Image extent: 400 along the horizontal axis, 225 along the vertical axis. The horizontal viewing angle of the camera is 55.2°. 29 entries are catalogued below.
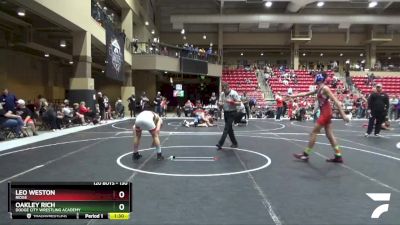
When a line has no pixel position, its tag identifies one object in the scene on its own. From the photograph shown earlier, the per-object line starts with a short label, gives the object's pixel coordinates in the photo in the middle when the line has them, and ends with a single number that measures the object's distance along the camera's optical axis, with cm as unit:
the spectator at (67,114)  1644
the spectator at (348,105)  2856
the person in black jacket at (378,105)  1283
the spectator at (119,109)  2458
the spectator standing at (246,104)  2241
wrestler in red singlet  773
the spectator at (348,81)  3600
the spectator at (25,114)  1304
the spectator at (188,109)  2670
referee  966
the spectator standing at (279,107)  2341
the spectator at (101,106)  2155
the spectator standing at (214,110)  2382
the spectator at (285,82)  3601
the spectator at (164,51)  2969
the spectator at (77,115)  1753
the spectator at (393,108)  2578
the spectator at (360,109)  2719
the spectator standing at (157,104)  2552
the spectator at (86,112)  1798
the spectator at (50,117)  1511
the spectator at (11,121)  1183
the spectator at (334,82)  3441
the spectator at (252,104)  2770
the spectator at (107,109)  2241
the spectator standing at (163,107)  2676
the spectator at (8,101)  1308
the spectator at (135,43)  2886
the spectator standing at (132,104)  2519
